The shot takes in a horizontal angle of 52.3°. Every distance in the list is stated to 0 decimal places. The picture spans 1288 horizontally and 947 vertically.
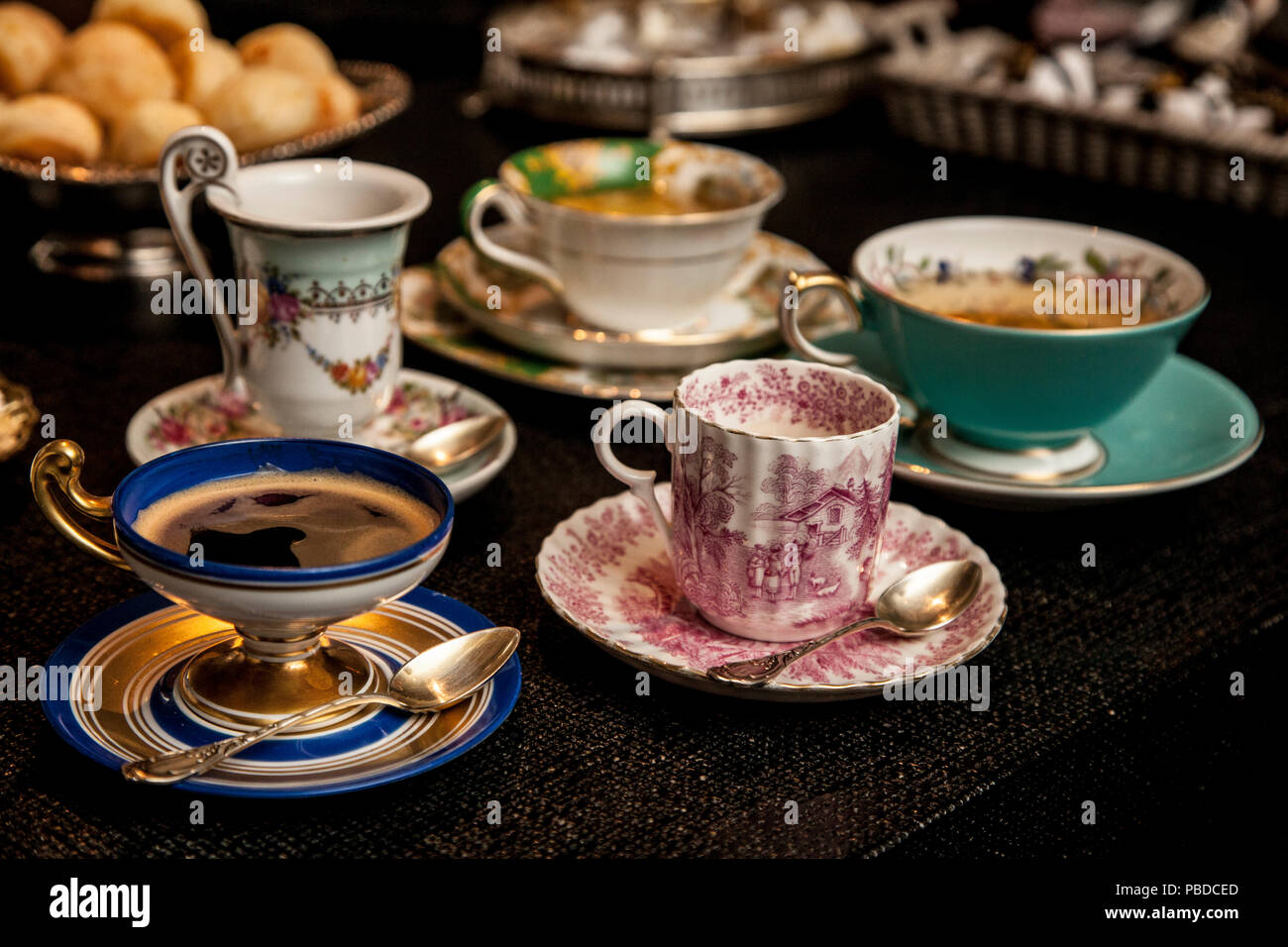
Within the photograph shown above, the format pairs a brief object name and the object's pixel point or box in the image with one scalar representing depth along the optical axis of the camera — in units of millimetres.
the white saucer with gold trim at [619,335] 1003
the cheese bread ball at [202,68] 1175
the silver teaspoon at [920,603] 637
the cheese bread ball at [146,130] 1089
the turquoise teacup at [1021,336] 814
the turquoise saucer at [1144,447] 823
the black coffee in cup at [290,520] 563
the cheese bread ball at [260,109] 1112
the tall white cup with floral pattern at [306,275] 785
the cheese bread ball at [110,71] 1142
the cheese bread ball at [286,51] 1272
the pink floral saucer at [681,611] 631
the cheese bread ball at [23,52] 1183
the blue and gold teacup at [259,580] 529
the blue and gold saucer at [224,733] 544
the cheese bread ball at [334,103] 1184
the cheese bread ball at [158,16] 1226
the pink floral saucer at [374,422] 822
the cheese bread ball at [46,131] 1086
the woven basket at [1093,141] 1356
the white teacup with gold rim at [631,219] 978
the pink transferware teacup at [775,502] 625
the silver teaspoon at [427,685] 532
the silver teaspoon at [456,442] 827
